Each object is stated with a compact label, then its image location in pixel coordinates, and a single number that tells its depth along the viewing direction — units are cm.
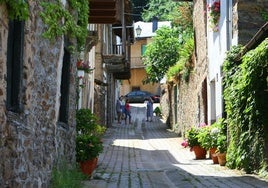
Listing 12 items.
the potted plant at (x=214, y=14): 1492
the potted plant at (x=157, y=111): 3983
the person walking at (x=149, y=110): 3363
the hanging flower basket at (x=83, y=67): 1433
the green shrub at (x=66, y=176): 725
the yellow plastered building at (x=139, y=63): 5780
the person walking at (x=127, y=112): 3372
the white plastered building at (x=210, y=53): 1254
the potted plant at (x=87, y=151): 1048
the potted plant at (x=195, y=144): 1509
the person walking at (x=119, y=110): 3366
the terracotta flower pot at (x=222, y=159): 1269
